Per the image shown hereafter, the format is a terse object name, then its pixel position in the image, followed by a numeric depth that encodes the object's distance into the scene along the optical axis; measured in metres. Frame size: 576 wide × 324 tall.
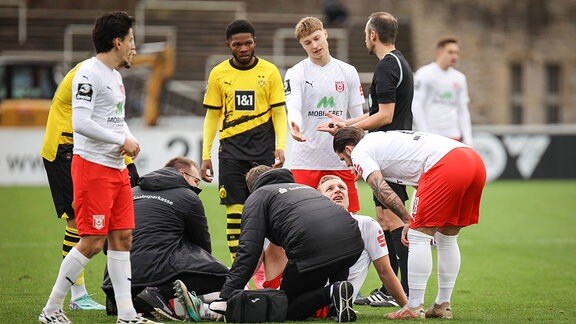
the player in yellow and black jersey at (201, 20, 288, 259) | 20.59
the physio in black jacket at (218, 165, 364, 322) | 16.12
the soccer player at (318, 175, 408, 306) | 17.25
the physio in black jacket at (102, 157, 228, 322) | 17.03
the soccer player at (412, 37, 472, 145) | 29.77
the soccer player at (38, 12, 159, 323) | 15.25
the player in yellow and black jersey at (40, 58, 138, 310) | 18.53
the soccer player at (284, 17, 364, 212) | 20.77
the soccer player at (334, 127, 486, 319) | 16.58
